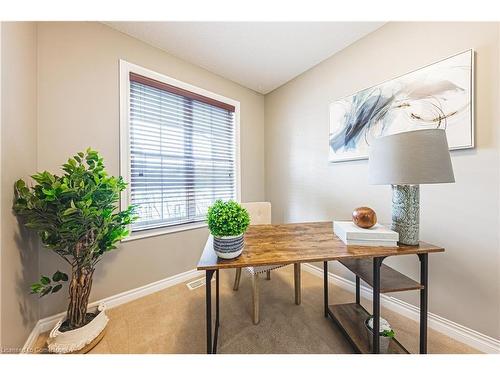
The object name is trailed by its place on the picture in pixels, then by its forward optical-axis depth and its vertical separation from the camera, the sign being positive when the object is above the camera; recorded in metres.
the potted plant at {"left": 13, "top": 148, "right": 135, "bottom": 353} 1.07 -0.23
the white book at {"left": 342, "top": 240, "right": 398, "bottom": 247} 1.01 -0.32
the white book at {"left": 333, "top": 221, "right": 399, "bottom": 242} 1.01 -0.27
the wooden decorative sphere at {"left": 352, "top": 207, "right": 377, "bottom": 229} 1.09 -0.19
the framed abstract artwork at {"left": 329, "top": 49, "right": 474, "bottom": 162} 1.21 +0.62
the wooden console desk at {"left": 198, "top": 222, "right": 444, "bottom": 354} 0.88 -0.35
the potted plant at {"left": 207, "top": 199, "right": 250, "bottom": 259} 0.87 -0.20
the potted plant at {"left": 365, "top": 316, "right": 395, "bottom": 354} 1.08 -0.89
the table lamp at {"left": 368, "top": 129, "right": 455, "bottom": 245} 0.87 +0.13
